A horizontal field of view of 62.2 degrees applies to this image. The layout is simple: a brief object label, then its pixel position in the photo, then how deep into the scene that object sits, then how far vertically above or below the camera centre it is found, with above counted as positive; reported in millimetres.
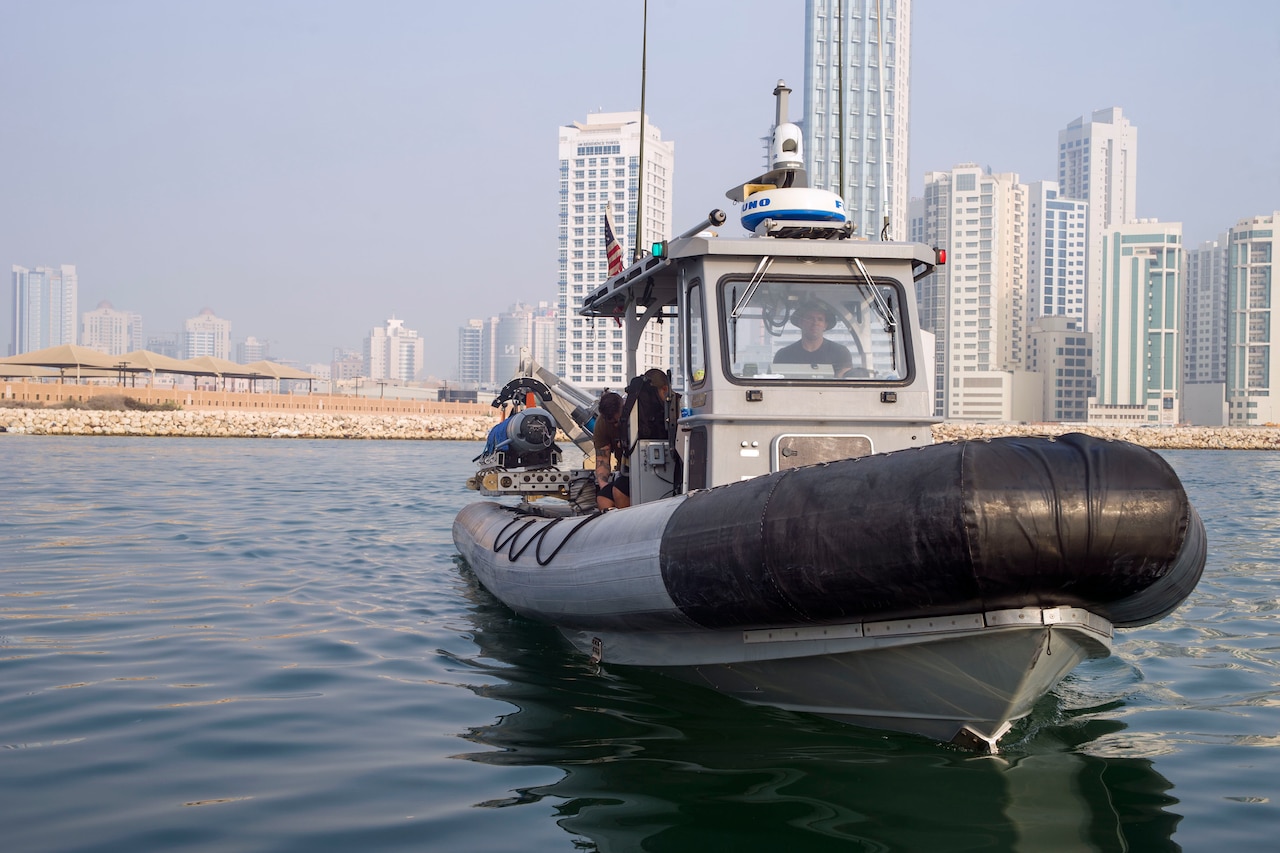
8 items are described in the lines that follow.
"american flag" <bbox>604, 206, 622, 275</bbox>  8805 +1386
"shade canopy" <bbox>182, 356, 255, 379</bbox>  55188 +2079
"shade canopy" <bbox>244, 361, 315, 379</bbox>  61609 +2156
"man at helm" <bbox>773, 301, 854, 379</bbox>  6359 +414
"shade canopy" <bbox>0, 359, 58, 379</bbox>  56969 +1812
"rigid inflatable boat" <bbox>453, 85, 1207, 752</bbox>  3936 -459
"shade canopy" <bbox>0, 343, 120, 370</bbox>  51656 +2298
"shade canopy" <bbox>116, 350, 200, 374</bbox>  53469 +2191
